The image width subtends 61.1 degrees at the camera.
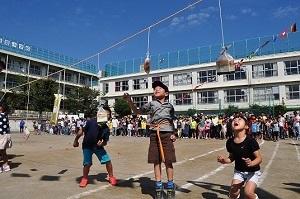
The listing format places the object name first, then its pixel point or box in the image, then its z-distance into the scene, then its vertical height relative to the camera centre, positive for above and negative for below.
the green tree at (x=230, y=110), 33.77 +0.89
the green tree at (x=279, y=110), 30.70 +0.77
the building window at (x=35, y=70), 45.66 +8.45
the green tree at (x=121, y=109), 43.21 +1.28
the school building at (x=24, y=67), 41.66 +9.03
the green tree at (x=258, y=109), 32.12 +0.90
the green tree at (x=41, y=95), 36.09 +3.08
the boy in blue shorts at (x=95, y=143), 4.86 -0.51
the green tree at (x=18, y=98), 36.54 +2.68
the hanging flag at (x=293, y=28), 12.02 +4.18
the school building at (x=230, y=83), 34.36 +5.15
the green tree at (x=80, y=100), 41.68 +2.75
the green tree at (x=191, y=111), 37.90 +0.79
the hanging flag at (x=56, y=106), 16.99 +0.70
